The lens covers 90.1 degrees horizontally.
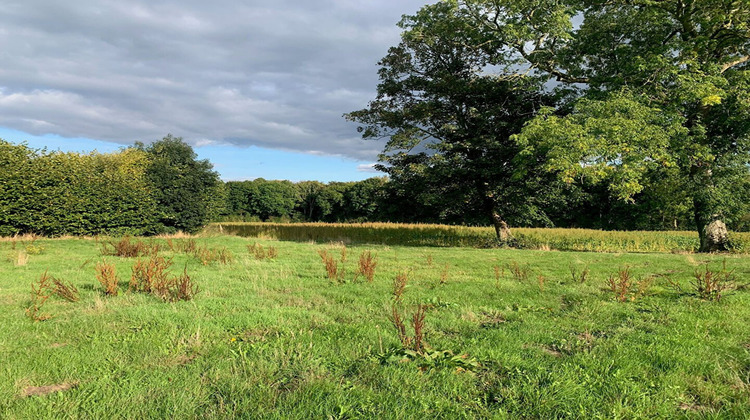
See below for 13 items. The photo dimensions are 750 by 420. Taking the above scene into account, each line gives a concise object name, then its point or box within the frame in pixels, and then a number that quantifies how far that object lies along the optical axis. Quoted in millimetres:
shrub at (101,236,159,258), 11610
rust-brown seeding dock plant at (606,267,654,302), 5875
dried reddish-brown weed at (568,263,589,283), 7698
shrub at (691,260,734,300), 5773
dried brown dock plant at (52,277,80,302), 5691
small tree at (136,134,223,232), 21875
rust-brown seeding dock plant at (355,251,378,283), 7590
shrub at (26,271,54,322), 4688
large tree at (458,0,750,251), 12102
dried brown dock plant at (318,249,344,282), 7691
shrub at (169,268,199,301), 5883
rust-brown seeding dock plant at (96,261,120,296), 6031
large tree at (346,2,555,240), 17016
